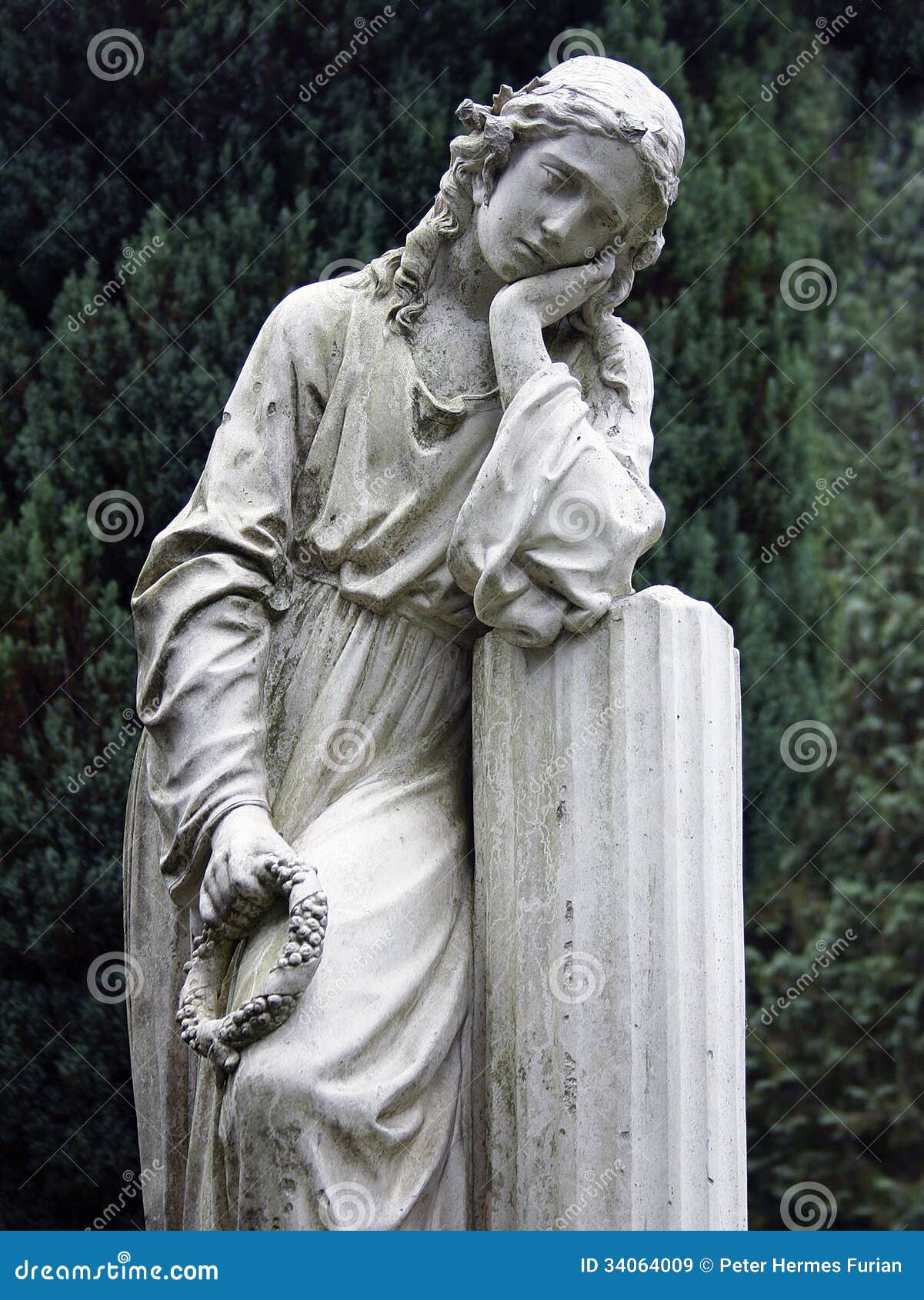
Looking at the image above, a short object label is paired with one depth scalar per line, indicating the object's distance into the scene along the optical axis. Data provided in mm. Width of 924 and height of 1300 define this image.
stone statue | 3852
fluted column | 3871
